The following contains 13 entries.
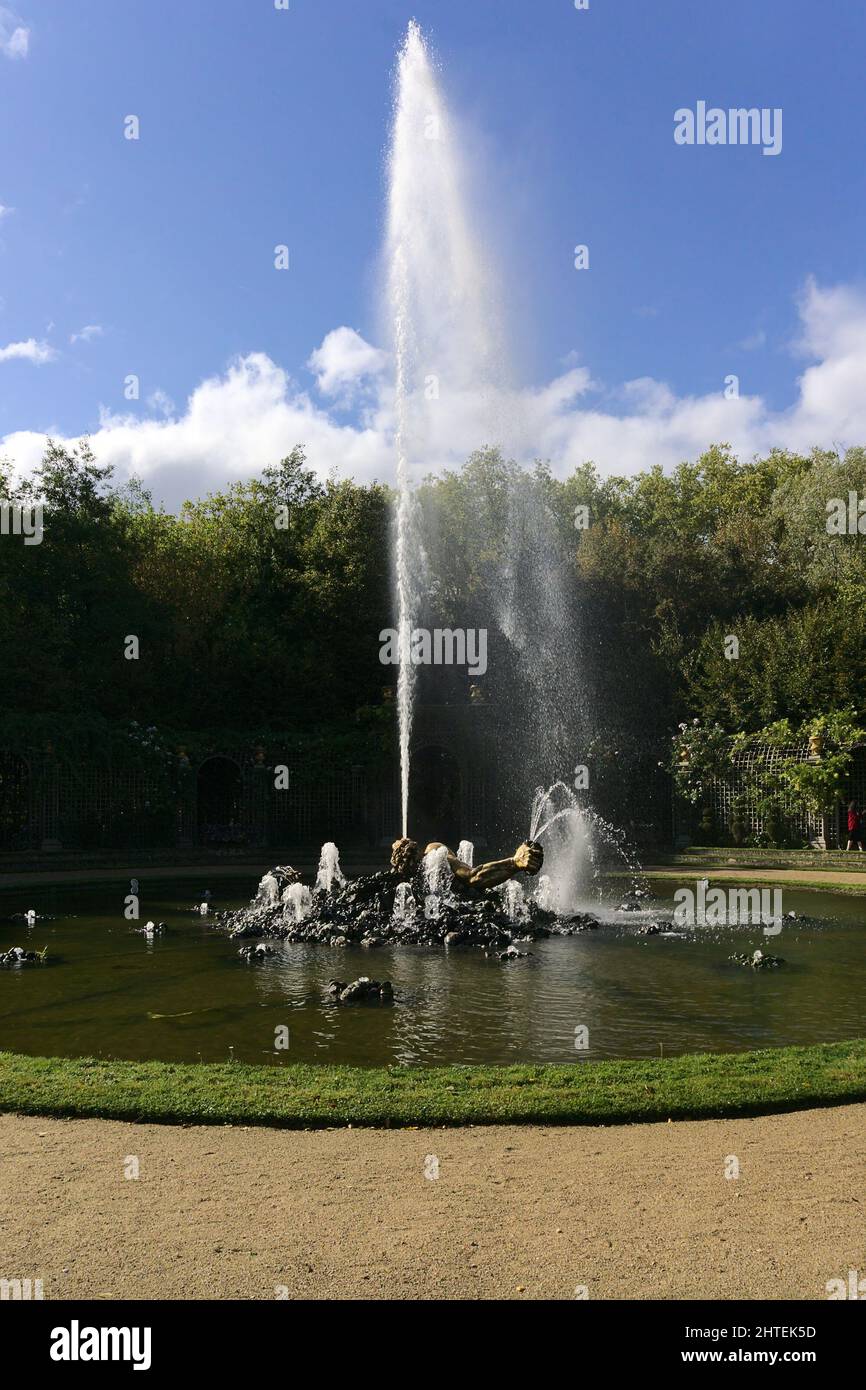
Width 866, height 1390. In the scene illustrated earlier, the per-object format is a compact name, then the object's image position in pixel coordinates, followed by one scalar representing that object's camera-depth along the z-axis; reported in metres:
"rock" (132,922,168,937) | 14.90
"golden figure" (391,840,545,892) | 15.59
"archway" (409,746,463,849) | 34.66
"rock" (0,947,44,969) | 12.30
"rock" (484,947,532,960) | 12.71
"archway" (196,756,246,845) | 33.06
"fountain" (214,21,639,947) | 14.97
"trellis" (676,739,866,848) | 26.91
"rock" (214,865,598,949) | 14.13
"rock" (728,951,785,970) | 11.80
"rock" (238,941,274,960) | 12.82
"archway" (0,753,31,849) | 27.58
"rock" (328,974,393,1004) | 10.17
